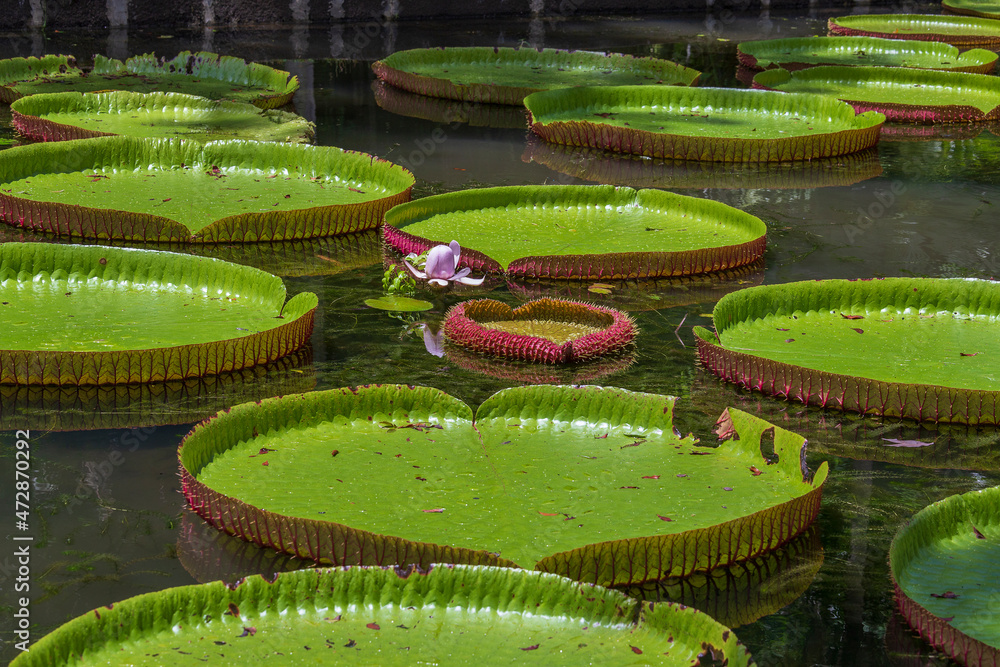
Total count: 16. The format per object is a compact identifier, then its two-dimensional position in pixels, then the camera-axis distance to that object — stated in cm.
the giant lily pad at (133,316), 780
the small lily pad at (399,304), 982
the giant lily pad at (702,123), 1550
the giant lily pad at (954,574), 503
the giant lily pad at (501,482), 557
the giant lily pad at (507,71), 1956
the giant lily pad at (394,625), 456
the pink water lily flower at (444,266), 984
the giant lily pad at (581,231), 1044
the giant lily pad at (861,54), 2331
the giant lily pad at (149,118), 1476
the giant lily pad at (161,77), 1763
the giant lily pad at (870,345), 769
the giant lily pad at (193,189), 1120
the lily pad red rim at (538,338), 867
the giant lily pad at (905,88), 1855
